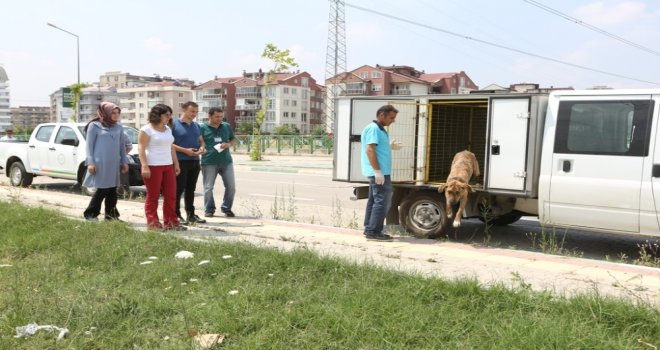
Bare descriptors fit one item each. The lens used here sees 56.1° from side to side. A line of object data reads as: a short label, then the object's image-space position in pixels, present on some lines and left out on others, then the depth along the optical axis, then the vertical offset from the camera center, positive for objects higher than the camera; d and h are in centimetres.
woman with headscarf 845 -42
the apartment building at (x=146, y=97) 12781 +526
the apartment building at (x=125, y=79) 15288 +1091
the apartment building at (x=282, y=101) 11644 +464
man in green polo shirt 940 -54
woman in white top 783 -55
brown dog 783 -69
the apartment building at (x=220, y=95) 11919 +549
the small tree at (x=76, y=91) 4297 +200
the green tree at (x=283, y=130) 8862 -67
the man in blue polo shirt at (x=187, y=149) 874 -37
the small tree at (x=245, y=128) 10162 -58
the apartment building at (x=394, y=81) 10400 +823
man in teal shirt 760 -48
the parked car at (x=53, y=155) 1361 -85
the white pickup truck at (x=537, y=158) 699 -32
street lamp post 3891 +429
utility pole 6675 +985
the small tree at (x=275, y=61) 3194 +323
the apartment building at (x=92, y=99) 13162 +472
